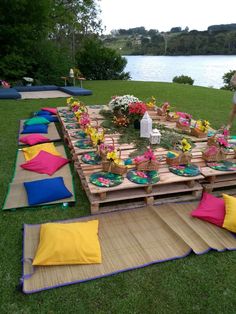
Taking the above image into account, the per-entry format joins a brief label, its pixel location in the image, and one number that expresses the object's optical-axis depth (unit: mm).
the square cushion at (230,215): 3306
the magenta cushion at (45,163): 4754
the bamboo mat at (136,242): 2723
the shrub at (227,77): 22773
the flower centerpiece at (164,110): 7137
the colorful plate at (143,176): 3859
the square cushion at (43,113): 8203
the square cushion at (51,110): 8352
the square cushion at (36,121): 7180
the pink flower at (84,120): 5765
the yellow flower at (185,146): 4266
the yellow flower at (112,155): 3904
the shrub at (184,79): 21294
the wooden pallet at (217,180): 4199
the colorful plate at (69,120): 6700
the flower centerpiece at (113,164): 3922
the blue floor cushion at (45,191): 3851
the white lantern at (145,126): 5383
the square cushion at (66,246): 2814
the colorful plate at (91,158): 4383
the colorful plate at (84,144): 5074
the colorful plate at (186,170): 4082
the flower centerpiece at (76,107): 6844
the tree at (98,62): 19406
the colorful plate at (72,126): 6217
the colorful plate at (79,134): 5621
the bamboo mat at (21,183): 3838
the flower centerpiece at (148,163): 4043
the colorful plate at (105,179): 3753
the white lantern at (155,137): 5188
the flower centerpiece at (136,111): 5867
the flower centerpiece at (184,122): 6203
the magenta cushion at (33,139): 6008
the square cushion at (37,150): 5387
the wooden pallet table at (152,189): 3717
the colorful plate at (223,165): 4316
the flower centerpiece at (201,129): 5823
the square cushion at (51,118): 7777
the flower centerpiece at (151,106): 7758
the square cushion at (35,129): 6695
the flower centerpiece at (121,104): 6218
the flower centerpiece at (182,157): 4281
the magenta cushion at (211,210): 3467
